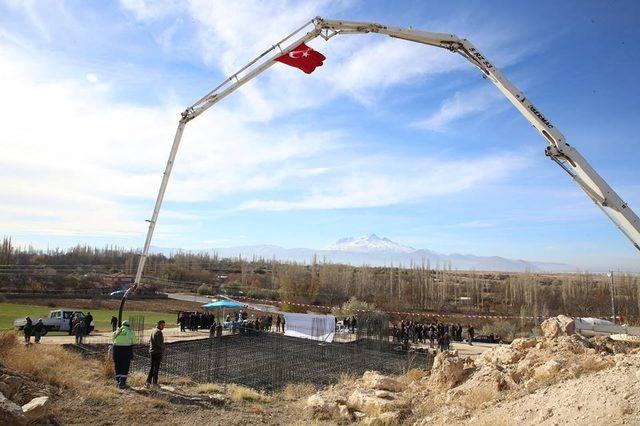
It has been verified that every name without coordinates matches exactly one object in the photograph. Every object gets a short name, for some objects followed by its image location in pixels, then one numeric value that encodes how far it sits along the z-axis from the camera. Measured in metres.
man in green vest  11.38
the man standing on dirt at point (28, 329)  18.96
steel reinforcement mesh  15.47
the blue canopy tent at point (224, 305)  28.51
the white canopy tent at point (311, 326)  26.06
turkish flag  12.62
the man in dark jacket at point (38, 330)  19.66
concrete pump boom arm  10.97
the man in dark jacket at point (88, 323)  23.25
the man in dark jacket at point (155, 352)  11.87
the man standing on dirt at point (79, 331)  19.39
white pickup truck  25.22
